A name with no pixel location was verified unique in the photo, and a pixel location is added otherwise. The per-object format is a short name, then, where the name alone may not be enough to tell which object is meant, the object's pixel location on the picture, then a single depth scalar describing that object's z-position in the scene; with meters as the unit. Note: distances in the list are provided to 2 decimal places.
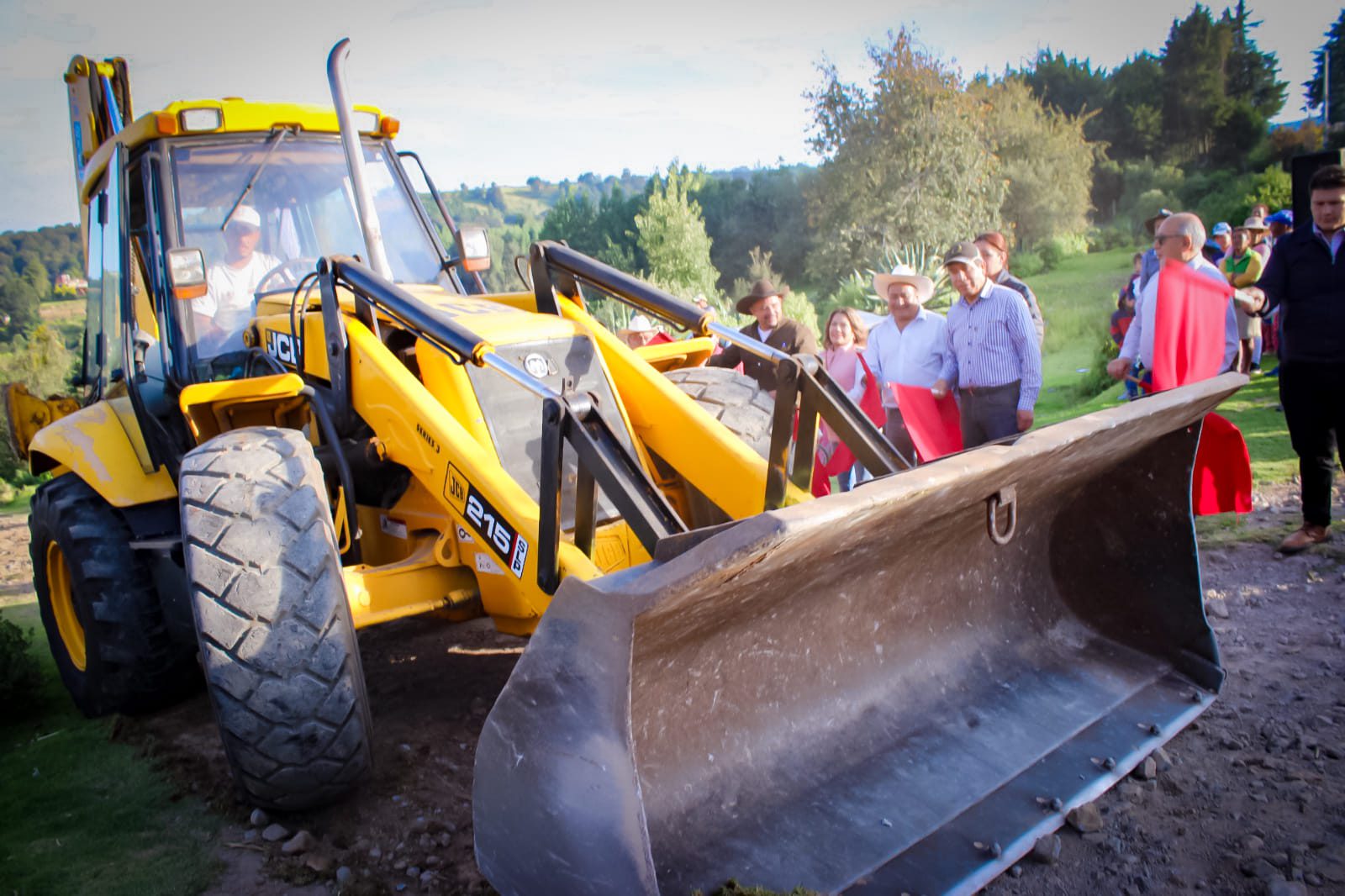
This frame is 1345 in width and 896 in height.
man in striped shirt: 5.10
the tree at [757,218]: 33.78
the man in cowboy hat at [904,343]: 5.68
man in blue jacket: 4.82
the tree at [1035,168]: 31.23
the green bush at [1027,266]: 28.69
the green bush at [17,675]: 4.46
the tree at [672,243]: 24.14
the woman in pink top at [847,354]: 6.47
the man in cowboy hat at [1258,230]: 10.55
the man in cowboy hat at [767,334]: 6.69
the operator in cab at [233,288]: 4.34
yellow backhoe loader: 2.30
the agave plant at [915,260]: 21.10
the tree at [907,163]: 25.92
